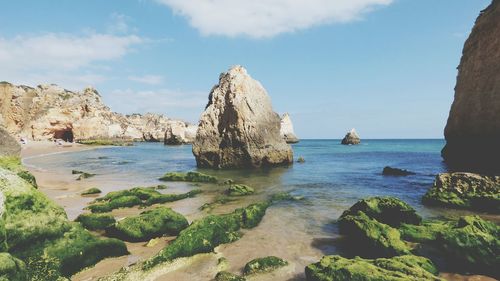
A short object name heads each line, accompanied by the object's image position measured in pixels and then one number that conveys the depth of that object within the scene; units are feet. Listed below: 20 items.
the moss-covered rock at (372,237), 22.47
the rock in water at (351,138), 336.29
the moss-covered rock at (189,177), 63.47
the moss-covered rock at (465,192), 37.11
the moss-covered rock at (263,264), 20.56
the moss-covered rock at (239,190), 49.08
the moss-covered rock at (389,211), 30.42
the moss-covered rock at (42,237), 19.49
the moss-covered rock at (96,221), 29.76
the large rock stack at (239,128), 85.05
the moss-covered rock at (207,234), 22.02
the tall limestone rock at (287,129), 337.89
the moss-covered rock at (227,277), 19.08
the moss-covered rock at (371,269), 16.99
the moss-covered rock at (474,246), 20.33
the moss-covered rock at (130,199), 38.11
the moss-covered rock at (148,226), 26.81
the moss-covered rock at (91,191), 48.29
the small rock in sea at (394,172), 76.28
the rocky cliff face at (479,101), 69.10
